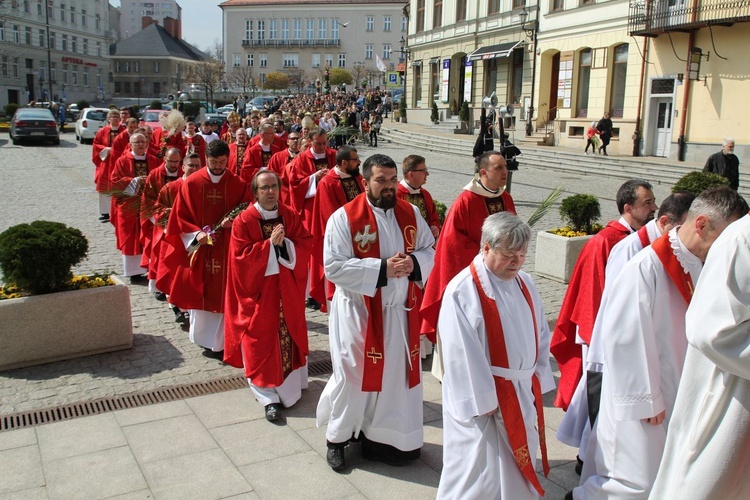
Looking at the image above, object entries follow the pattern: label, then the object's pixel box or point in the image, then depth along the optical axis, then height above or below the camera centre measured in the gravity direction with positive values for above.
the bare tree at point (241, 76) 75.18 +3.81
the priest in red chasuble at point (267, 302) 5.58 -1.45
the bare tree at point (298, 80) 74.56 +3.41
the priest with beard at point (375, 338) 4.72 -1.42
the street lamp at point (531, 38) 31.61 +3.53
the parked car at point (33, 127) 30.23 -0.88
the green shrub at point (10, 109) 45.30 -0.27
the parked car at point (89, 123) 32.12 -0.68
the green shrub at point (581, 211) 9.61 -1.16
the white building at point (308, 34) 87.38 +9.56
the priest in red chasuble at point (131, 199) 8.34 -1.01
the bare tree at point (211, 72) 64.06 +3.46
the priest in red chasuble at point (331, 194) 7.63 -0.84
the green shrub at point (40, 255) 6.24 -1.27
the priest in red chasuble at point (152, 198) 8.08 -0.97
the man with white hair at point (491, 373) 3.46 -1.20
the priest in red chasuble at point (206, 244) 6.86 -1.24
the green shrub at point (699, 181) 9.13 -0.71
